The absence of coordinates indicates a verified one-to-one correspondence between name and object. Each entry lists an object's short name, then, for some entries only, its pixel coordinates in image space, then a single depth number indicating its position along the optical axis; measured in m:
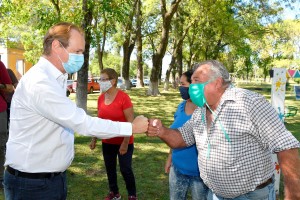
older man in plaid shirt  1.75
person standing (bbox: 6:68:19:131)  4.34
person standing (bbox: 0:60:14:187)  3.57
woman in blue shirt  2.66
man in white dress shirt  1.79
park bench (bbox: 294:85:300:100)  12.17
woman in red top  3.56
